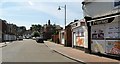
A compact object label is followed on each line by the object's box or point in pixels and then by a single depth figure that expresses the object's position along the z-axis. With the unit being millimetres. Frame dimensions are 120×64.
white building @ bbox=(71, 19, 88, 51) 10164
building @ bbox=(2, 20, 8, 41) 33854
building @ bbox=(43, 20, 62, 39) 40425
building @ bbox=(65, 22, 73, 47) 15548
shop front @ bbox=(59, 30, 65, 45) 19356
